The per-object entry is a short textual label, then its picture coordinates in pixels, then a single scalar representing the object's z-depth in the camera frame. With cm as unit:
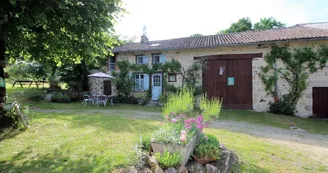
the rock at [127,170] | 307
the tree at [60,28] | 410
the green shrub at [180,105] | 389
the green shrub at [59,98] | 1339
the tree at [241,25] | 2630
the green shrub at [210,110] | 394
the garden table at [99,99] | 1263
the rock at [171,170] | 306
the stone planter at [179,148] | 327
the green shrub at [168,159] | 316
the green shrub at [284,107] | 1041
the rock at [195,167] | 331
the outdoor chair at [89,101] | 1274
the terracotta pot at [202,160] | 351
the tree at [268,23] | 2757
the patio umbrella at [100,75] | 1314
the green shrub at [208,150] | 356
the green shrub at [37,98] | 1317
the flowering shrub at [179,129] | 336
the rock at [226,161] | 348
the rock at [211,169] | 330
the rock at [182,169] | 312
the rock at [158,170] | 302
